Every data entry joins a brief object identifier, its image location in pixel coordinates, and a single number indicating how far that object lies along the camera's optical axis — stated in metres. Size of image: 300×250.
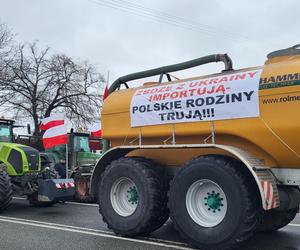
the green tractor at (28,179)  7.36
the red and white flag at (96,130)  11.68
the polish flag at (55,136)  9.28
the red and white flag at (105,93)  6.25
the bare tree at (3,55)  23.92
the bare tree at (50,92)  25.69
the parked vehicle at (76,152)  12.39
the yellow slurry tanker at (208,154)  4.27
